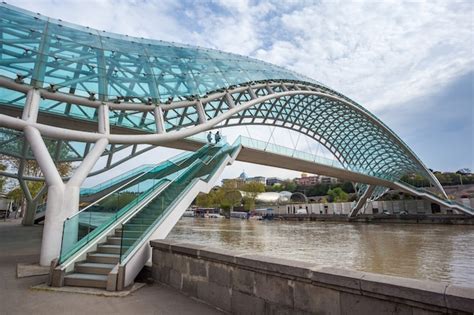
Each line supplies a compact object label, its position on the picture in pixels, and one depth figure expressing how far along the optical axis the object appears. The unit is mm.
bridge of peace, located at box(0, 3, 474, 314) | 7410
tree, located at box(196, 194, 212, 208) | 90188
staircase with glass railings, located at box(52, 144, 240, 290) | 6262
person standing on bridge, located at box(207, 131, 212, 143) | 24389
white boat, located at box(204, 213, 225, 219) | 89562
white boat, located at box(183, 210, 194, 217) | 105175
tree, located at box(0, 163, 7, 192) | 47888
